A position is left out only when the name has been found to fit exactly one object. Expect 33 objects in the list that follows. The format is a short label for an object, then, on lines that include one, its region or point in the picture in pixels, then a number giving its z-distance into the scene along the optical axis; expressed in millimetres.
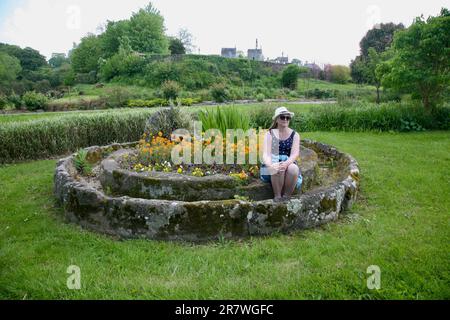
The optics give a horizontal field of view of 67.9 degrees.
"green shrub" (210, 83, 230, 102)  24469
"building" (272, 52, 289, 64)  63000
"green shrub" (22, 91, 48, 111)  18406
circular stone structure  3982
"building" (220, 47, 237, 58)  63553
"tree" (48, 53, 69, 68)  74562
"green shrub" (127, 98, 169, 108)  20453
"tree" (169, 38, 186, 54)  49988
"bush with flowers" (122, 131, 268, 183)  4988
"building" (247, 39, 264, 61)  60784
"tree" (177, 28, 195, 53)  70000
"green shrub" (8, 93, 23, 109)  18406
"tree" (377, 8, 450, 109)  11086
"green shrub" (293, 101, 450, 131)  11711
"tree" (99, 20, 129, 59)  47375
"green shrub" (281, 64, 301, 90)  34969
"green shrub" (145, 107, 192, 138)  7066
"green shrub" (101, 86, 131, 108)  20939
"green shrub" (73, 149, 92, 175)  6246
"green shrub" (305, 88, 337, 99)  29828
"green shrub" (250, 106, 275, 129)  11992
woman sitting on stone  4438
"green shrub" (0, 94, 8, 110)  18366
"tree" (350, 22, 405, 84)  43469
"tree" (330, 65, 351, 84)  40750
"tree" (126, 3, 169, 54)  47469
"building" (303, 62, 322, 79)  42653
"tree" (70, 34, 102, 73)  46188
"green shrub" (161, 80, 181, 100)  24266
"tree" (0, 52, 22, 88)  40550
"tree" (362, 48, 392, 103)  25528
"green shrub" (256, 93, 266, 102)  24508
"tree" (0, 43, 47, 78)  52688
